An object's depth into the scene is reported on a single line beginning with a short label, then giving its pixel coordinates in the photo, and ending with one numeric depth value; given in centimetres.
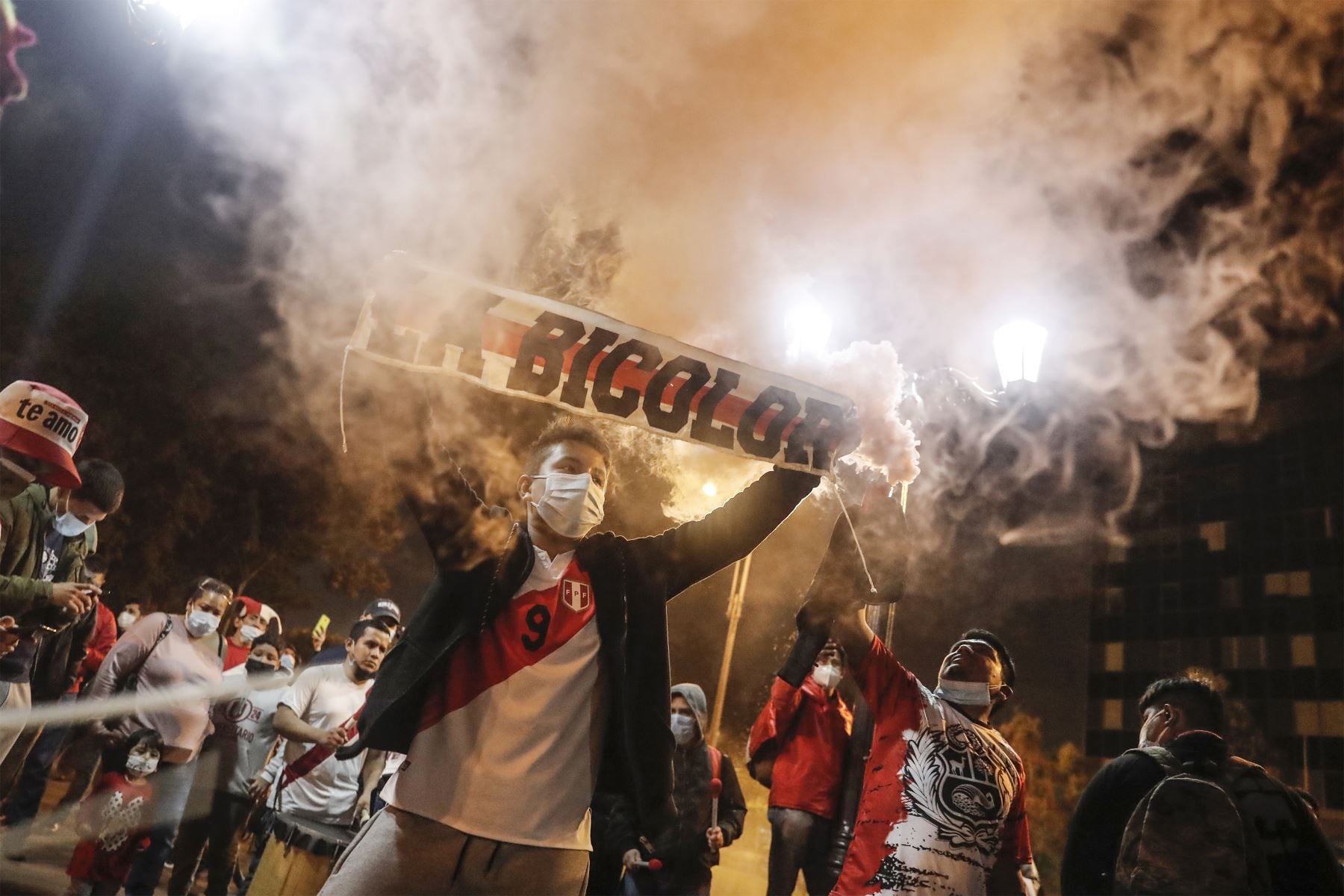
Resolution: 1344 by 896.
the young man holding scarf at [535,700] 274
